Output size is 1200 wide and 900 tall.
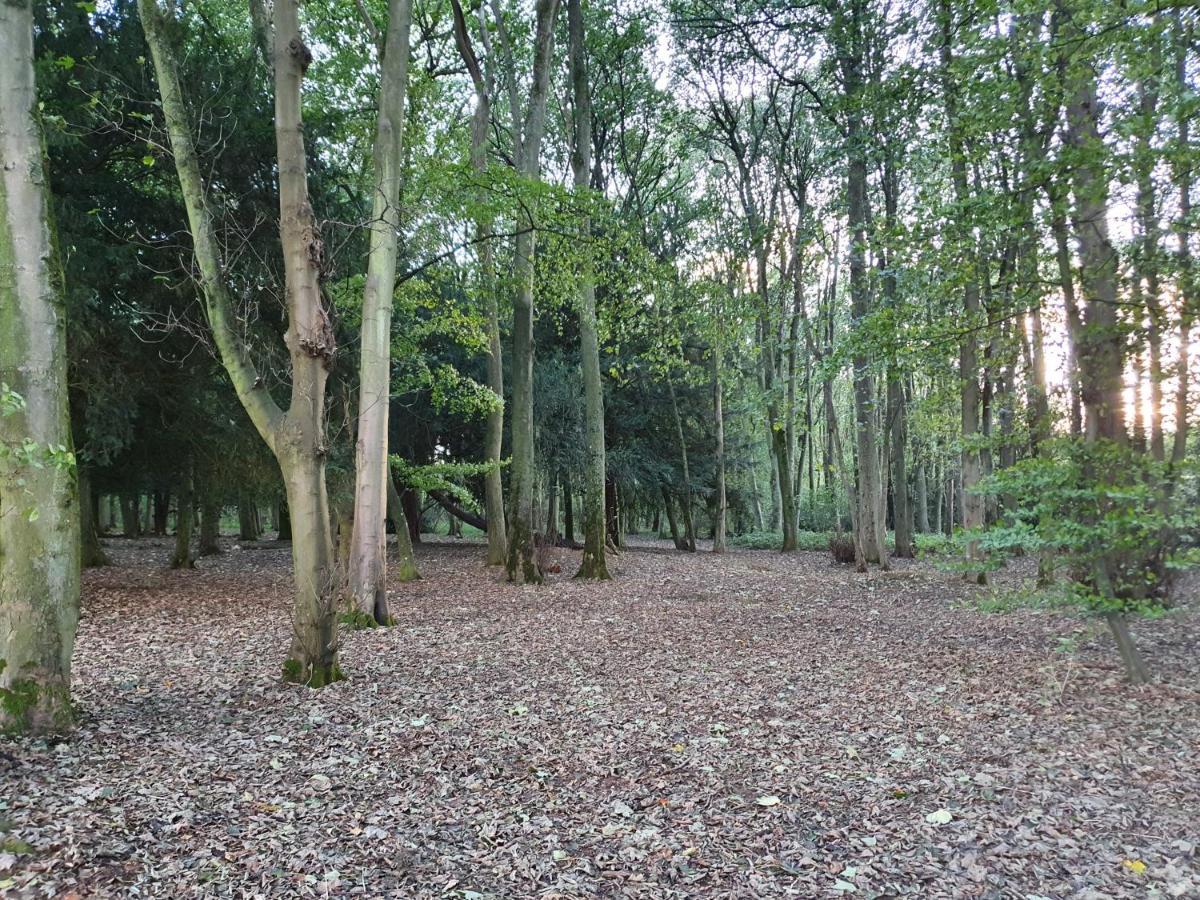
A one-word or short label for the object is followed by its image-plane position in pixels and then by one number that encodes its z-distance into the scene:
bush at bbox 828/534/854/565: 16.88
